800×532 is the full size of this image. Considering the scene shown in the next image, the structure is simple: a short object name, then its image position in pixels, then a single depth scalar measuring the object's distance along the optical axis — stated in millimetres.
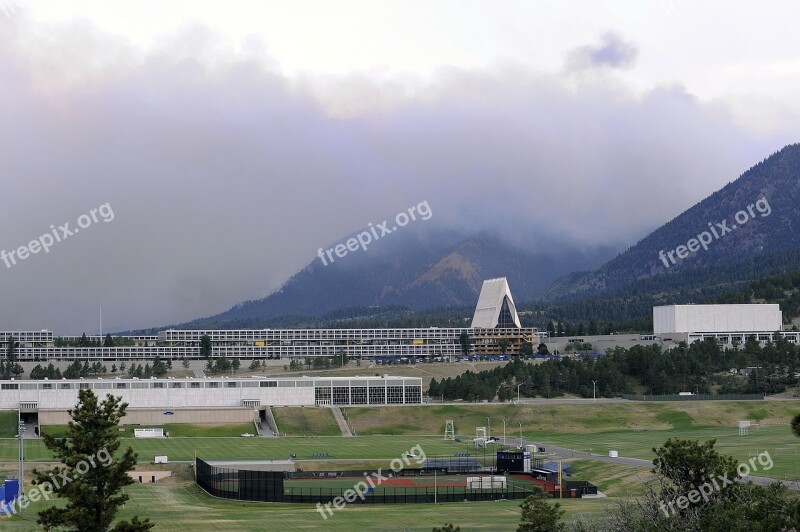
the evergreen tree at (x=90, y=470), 43125
